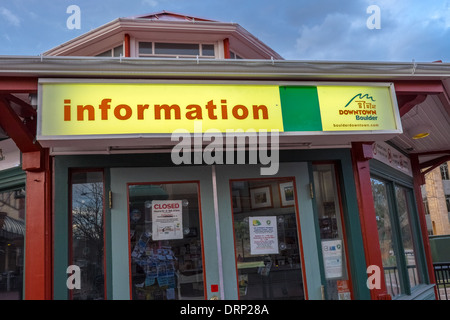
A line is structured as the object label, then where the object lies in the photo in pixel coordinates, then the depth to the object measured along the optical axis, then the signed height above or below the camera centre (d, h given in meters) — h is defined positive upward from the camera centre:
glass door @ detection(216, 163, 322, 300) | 5.09 +0.15
